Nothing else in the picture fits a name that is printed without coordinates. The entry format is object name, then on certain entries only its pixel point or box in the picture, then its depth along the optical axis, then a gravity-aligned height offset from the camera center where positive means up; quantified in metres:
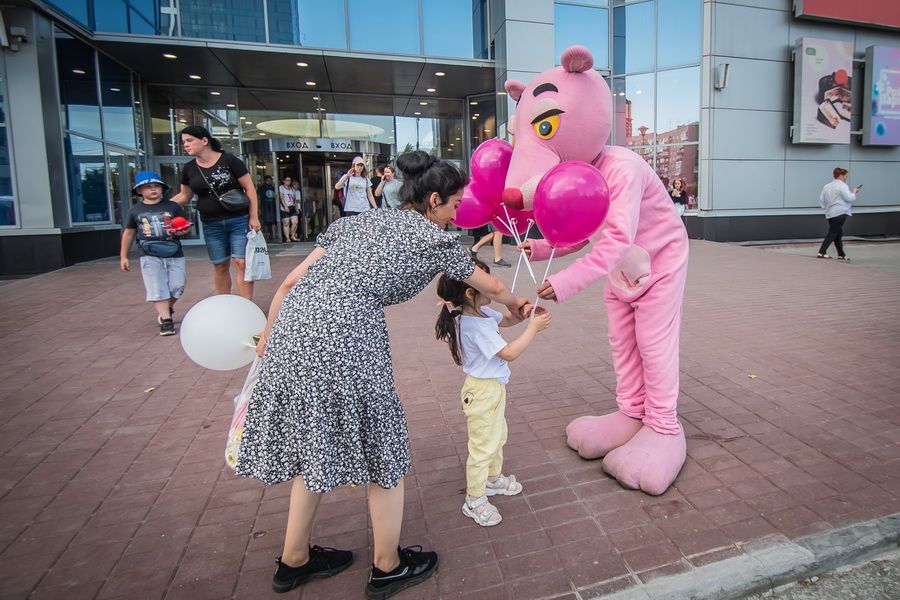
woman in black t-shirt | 5.61 +0.33
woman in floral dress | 1.94 -0.49
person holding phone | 10.66 +0.08
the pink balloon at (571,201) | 2.34 +0.07
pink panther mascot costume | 2.57 -0.23
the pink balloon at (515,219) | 2.72 +0.00
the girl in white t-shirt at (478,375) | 2.54 -0.72
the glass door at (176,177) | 15.19 +1.42
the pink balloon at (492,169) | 2.80 +0.25
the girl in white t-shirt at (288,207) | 15.61 +0.51
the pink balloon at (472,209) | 2.81 +0.05
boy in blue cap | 5.79 -0.09
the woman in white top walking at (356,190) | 10.25 +0.61
